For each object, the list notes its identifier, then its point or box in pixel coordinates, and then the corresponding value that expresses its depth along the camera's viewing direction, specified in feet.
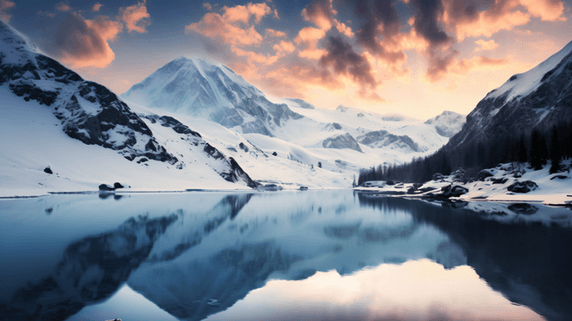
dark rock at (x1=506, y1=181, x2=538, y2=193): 212.84
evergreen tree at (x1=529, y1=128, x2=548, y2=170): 267.80
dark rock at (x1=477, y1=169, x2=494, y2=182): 283.18
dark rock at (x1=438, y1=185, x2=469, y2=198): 257.55
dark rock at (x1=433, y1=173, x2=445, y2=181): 401.92
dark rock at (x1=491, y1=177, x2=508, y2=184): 245.69
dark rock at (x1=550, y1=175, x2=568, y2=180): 216.95
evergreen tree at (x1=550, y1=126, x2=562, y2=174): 243.36
